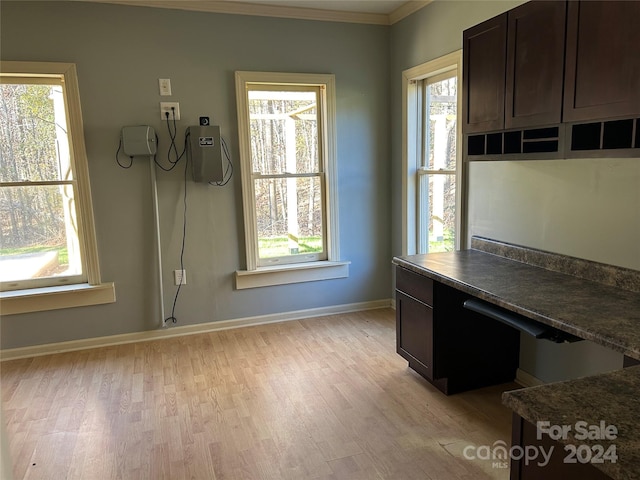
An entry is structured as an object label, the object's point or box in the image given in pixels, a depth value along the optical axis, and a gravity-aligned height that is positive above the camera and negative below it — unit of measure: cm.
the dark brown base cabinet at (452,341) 258 -102
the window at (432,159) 332 +7
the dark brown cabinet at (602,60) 159 +38
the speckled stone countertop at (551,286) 166 -59
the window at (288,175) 373 -2
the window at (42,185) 324 -4
